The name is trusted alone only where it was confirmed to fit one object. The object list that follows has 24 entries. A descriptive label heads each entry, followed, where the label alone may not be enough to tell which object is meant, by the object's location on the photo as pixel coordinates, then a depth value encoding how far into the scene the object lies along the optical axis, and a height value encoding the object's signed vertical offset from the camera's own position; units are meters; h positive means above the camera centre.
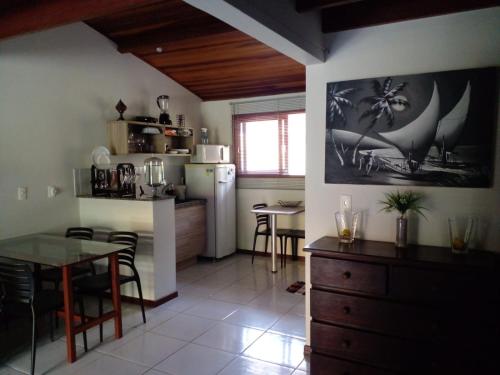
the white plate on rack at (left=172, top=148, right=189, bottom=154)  5.07 +0.18
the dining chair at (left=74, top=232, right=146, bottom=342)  2.98 -0.98
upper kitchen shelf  4.23 +0.32
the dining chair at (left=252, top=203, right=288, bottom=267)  5.22 -0.98
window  5.20 +0.32
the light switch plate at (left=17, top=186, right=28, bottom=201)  3.45 -0.26
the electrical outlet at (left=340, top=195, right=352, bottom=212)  2.60 -0.30
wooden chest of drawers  1.93 -0.85
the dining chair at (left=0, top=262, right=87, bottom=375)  2.48 -0.92
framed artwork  2.19 +0.20
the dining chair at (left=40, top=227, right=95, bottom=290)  3.29 -0.99
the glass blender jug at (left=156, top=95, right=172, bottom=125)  4.80 +0.74
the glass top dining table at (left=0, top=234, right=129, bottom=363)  2.67 -0.69
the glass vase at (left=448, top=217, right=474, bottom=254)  2.15 -0.45
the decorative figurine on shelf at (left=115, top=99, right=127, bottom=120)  4.25 +0.66
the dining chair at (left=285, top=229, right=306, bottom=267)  4.90 -1.01
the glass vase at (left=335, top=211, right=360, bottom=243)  2.46 -0.44
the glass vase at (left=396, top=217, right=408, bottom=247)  2.30 -0.45
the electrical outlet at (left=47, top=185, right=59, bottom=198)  3.70 -0.27
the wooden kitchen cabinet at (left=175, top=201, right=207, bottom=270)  4.78 -0.94
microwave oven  5.32 +0.13
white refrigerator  5.22 -0.48
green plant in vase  2.31 -0.30
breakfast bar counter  3.64 -0.68
